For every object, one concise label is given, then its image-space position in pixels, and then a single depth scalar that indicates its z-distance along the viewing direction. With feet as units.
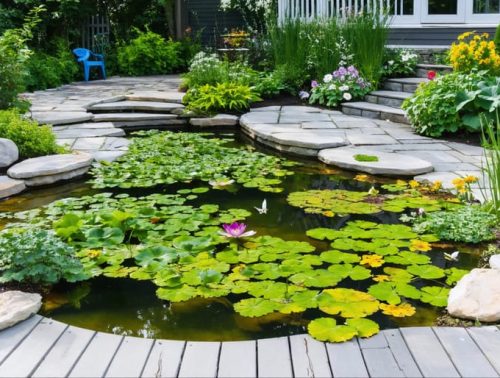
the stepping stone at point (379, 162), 14.78
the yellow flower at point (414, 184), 13.34
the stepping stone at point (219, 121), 22.90
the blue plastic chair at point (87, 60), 36.99
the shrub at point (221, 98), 23.61
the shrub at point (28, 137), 16.70
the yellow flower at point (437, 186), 12.41
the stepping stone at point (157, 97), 25.53
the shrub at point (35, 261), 8.67
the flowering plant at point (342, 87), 24.20
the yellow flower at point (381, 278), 9.00
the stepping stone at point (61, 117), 21.88
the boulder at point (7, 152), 15.75
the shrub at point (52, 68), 31.96
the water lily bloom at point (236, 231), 10.40
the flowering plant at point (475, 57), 18.88
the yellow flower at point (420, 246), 10.20
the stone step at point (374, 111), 21.47
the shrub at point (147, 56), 39.09
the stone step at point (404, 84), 23.90
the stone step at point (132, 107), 24.54
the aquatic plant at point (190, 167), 14.89
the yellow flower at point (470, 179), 11.73
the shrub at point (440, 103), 18.03
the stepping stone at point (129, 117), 23.40
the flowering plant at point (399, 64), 25.55
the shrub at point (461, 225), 10.53
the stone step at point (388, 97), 22.79
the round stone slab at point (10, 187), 14.04
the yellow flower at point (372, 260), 9.54
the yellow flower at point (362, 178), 14.90
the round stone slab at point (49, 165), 14.85
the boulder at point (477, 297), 7.50
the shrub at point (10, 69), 19.15
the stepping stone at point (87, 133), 20.18
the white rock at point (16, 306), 7.35
